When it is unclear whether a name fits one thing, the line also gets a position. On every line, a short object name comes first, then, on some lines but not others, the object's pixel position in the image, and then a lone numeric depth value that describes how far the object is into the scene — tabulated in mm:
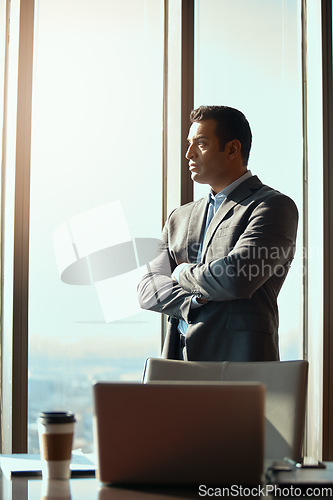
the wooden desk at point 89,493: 2443
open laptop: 2460
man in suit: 4043
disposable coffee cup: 2651
